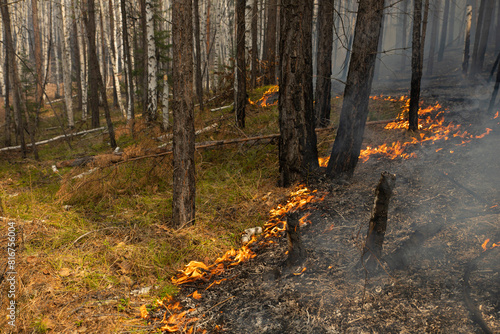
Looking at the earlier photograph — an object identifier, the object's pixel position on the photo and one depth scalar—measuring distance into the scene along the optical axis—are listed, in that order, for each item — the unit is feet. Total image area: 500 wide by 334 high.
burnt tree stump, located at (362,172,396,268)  9.36
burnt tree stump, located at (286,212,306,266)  10.94
